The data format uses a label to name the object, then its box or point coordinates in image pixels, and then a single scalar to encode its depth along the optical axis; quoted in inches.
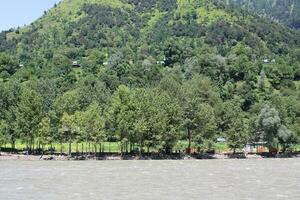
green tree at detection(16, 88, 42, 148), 5423.2
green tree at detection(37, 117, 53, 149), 5359.3
